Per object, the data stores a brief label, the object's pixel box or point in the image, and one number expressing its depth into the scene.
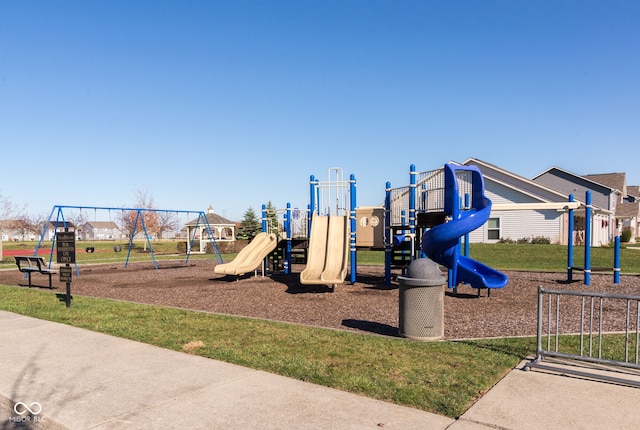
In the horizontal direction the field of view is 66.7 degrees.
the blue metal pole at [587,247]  13.43
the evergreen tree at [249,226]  46.47
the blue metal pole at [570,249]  14.33
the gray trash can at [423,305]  6.85
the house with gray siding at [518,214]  30.94
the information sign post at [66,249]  10.79
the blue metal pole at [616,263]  13.36
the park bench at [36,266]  14.53
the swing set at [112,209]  17.97
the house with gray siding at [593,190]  38.77
